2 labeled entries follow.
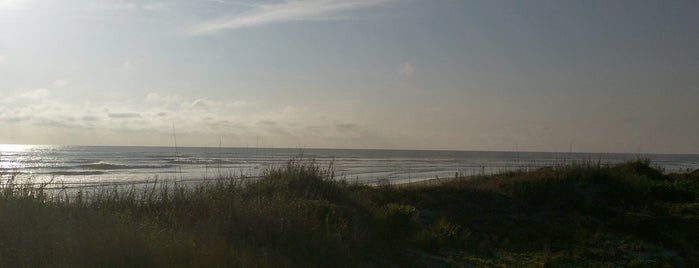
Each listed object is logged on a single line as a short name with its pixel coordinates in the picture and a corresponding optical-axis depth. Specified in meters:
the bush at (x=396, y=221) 9.65
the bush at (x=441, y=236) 9.42
